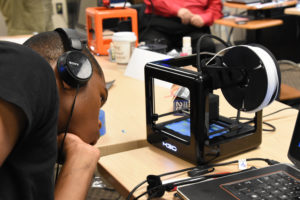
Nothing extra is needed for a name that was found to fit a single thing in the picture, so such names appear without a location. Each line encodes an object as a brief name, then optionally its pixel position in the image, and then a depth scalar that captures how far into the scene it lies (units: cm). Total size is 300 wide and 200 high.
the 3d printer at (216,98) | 91
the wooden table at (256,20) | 359
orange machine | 216
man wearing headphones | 57
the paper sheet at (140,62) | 162
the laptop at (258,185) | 77
